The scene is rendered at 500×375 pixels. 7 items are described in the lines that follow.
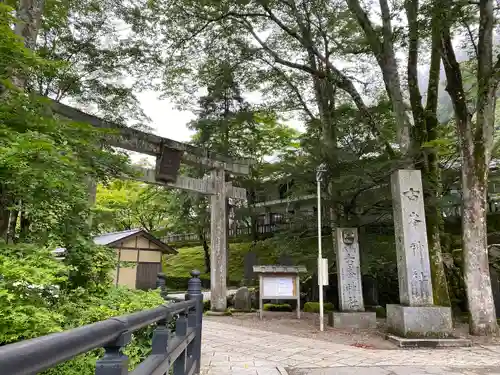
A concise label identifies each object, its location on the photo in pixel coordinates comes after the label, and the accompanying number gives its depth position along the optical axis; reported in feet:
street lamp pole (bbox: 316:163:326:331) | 25.34
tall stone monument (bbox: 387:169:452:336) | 21.50
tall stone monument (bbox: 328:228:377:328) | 26.07
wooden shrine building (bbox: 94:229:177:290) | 39.47
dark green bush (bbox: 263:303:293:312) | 38.75
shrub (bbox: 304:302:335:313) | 36.24
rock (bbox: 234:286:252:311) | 37.65
